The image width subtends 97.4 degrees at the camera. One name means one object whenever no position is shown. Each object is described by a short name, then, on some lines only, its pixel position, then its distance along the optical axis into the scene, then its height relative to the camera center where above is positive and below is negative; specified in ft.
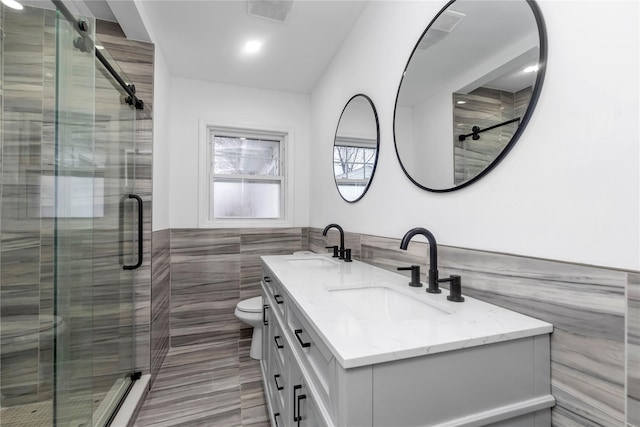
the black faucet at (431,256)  3.57 -0.54
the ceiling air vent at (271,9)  5.72 +4.28
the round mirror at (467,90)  2.92 +1.58
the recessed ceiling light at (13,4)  4.49 +3.31
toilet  7.29 -2.74
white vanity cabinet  1.98 -1.25
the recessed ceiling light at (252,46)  7.12 +4.30
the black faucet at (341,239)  6.37 -0.61
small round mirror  5.85 +1.51
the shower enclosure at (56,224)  3.80 -0.22
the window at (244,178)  9.18 +1.17
